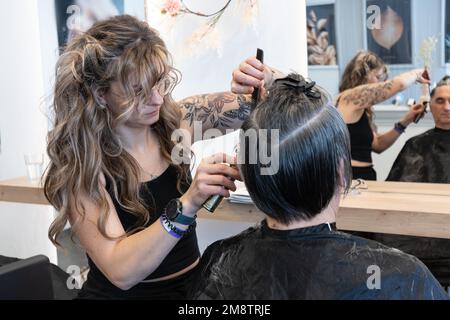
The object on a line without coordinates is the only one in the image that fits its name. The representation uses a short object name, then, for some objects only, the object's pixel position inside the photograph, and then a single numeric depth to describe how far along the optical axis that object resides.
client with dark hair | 0.97
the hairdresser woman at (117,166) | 1.23
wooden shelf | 2.38
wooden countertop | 1.62
